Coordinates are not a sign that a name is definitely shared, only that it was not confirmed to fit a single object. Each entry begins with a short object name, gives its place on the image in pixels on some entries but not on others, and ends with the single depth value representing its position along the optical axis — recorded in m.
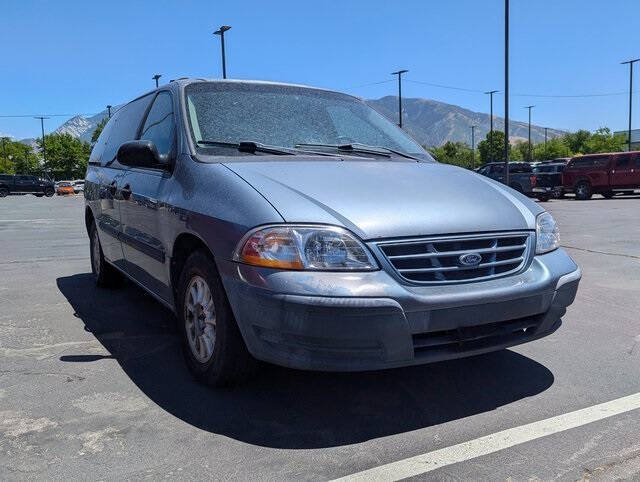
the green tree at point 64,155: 79.94
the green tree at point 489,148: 82.56
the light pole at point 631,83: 45.99
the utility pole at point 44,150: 80.25
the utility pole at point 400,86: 40.65
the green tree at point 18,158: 92.43
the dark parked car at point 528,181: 25.11
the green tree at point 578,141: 86.97
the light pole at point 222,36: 29.50
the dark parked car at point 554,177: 25.53
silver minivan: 2.77
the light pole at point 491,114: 61.88
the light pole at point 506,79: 25.25
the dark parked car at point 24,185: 48.22
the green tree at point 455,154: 84.31
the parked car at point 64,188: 56.53
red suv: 24.86
